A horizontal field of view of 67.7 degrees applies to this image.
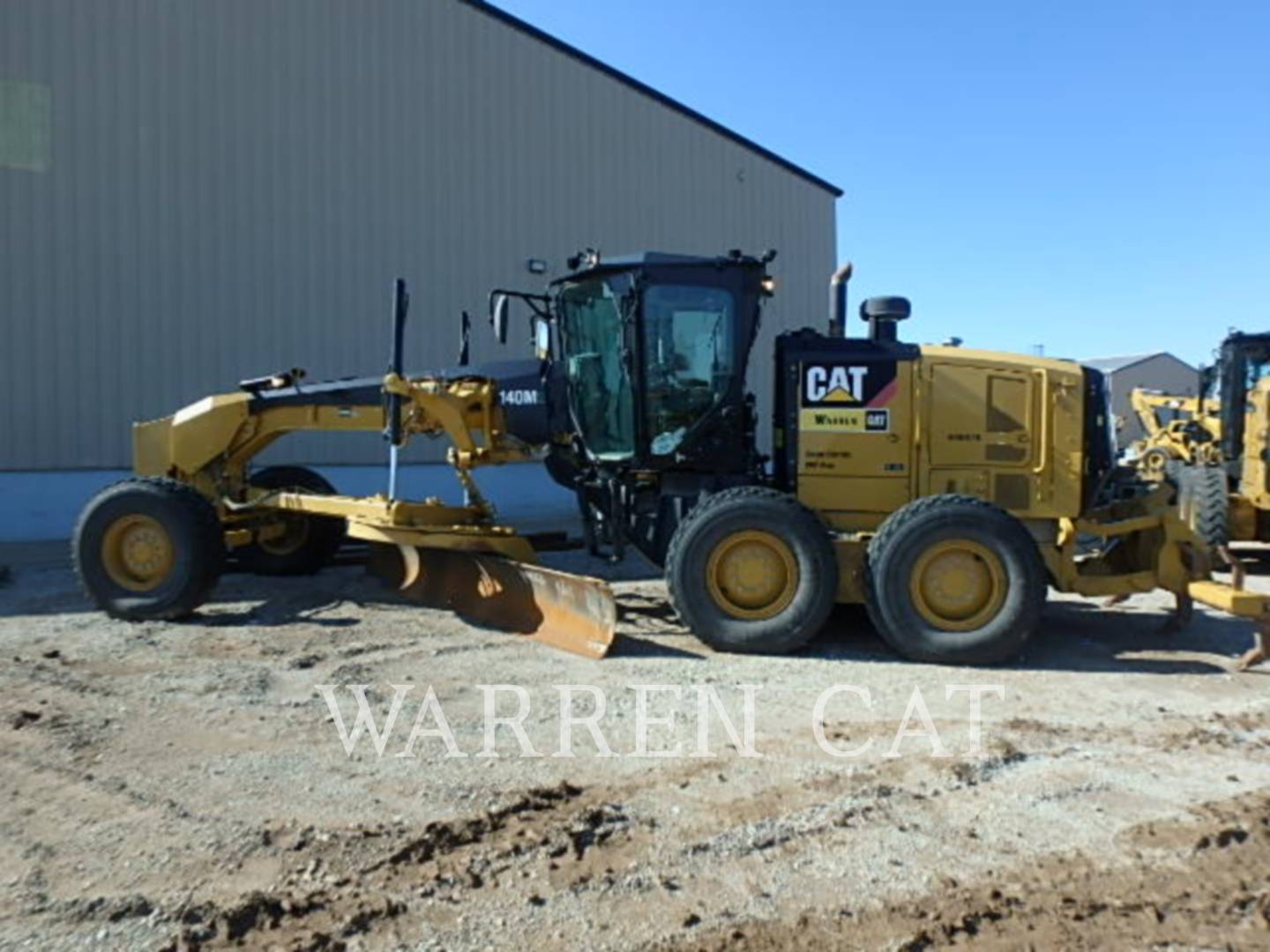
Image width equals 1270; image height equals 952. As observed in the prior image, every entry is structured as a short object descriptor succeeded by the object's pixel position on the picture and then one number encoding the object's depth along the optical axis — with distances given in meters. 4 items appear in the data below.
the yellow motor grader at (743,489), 6.34
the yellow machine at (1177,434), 13.05
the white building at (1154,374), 49.75
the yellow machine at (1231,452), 10.49
